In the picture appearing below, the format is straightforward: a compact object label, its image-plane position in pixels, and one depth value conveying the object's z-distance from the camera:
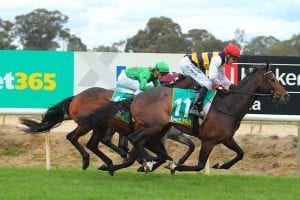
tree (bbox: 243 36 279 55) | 70.62
